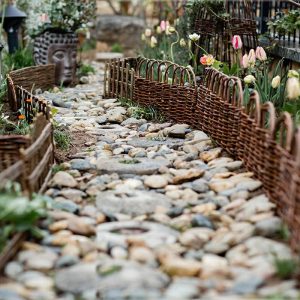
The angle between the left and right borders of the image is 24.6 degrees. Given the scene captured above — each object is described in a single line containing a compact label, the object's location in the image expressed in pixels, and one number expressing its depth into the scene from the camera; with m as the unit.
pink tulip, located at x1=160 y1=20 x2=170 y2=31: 9.05
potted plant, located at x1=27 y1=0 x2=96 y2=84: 10.45
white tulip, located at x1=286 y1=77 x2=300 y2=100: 4.89
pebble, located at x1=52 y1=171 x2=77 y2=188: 5.14
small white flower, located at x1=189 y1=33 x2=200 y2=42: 7.73
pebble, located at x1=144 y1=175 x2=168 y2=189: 5.16
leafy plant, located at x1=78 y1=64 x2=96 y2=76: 11.59
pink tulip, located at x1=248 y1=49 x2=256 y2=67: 6.59
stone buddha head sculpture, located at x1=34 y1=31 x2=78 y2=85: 10.46
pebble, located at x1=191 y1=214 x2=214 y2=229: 4.41
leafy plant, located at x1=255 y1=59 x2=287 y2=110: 6.54
